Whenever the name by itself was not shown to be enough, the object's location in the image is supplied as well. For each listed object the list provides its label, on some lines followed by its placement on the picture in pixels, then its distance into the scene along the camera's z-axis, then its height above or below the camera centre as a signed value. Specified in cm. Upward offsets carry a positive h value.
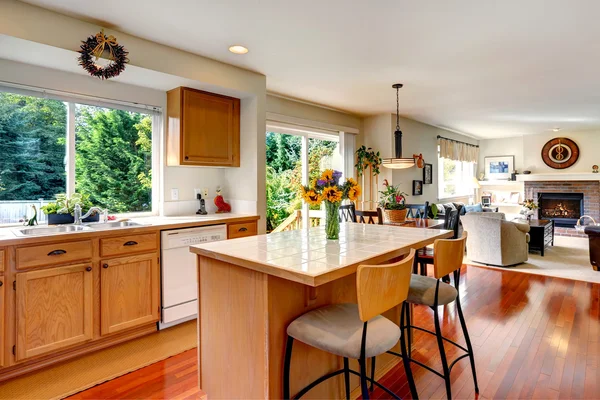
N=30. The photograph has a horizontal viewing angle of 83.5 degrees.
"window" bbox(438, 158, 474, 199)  789 +60
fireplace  807 -15
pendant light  431 +52
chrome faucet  279 -10
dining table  383 -26
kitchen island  156 -52
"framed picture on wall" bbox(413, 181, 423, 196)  647 +25
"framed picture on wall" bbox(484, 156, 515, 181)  905 +94
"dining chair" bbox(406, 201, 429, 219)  451 -13
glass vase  214 -13
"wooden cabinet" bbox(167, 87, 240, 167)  328 +75
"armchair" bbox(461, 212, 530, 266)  488 -56
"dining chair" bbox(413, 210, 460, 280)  356 -30
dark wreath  236 +105
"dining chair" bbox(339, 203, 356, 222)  430 -16
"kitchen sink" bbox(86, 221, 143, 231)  284 -21
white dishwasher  293 -65
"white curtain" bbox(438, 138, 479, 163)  741 +123
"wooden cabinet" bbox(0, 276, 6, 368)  213 -73
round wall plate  802 +117
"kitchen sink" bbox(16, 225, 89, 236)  252 -22
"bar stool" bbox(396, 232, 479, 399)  186 -52
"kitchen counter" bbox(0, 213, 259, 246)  222 -21
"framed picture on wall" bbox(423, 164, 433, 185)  677 +55
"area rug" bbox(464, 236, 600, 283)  456 -96
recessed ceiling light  294 +135
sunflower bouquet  205 +5
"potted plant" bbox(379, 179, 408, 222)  381 -8
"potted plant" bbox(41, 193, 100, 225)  273 -6
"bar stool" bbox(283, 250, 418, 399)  137 -58
